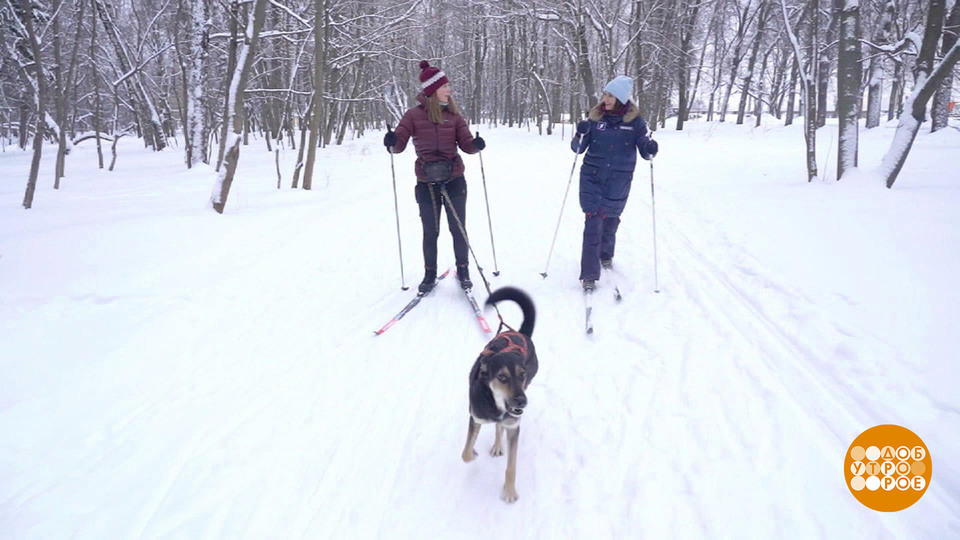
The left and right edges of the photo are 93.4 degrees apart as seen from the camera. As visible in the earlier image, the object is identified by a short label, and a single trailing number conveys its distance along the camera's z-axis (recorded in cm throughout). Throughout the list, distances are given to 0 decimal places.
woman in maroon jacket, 477
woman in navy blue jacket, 507
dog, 238
